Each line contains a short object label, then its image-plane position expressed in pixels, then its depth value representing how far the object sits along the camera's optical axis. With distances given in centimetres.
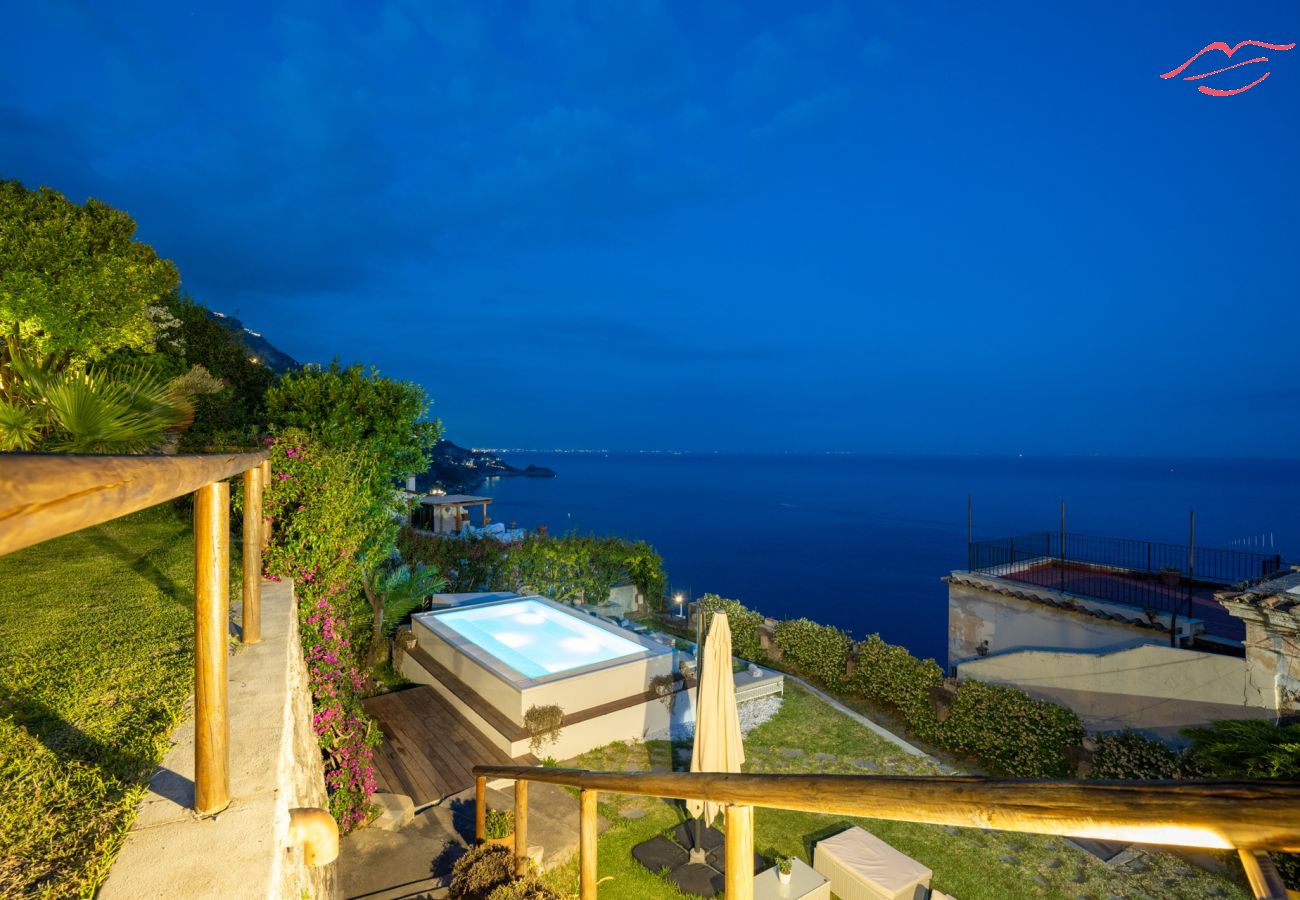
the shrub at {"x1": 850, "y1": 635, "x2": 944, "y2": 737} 1030
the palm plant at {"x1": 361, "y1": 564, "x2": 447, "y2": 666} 971
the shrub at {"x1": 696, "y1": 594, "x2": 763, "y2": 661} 1396
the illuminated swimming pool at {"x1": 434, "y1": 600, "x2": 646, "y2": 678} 967
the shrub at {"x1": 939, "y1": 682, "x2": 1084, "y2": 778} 870
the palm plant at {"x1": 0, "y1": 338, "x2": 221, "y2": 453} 554
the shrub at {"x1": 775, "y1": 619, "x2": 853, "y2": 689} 1212
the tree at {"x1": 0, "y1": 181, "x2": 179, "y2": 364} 843
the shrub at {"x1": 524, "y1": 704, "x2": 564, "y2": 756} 776
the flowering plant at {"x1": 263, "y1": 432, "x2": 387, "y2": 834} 548
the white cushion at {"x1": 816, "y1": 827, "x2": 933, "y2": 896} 564
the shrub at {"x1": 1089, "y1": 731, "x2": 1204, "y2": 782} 762
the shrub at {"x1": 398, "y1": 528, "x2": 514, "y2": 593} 1468
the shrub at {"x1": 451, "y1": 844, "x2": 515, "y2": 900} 423
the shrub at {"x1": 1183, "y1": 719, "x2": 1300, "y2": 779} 632
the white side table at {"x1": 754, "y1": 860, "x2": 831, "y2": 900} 545
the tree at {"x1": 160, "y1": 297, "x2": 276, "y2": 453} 1224
